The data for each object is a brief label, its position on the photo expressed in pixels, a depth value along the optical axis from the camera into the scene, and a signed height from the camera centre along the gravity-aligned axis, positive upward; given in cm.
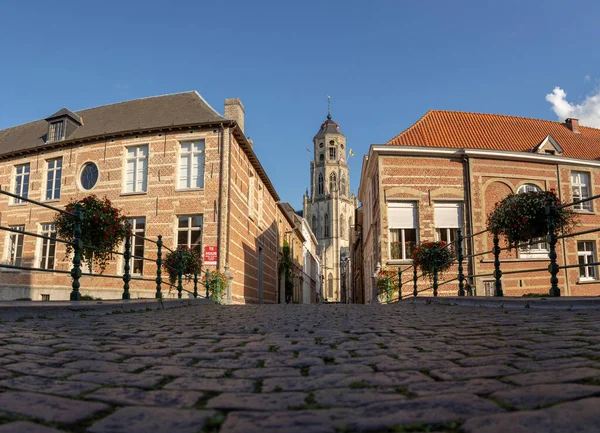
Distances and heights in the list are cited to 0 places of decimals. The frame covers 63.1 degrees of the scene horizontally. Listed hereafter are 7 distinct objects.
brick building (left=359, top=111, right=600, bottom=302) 1888 +414
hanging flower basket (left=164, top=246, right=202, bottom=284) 1528 +101
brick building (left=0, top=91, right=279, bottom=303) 1808 +450
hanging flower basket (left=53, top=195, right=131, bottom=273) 1378 +202
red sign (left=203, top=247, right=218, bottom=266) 1727 +137
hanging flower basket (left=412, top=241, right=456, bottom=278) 1471 +120
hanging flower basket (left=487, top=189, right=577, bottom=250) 1136 +182
